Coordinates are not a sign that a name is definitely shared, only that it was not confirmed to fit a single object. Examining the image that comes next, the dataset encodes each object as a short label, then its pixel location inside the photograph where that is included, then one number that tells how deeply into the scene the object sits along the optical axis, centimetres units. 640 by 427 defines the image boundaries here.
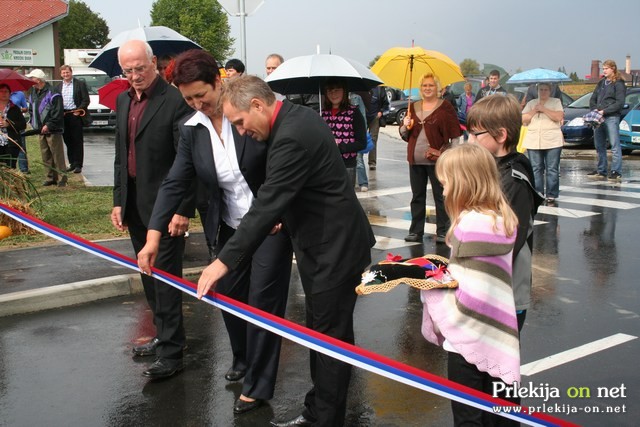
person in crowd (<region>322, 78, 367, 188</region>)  817
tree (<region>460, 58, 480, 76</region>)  5462
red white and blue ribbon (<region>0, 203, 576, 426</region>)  320
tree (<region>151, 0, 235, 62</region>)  9831
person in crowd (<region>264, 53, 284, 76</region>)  951
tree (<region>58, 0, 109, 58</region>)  8962
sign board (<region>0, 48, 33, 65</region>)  5622
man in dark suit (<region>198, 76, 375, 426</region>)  371
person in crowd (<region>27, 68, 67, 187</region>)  1433
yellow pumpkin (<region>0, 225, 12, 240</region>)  538
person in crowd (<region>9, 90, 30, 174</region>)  1796
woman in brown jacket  912
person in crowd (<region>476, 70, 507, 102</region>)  1641
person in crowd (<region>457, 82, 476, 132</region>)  1906
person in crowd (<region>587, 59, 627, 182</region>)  1466
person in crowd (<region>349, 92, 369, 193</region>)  1380
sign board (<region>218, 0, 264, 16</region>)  961
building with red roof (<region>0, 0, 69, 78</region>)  5706
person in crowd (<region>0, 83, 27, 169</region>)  1146
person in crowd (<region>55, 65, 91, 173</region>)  1548
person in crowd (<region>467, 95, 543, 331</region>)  362
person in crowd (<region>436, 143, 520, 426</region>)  336
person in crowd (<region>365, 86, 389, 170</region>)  1529
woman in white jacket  1217
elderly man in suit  508
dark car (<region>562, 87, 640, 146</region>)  2044
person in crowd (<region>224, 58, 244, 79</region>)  945
